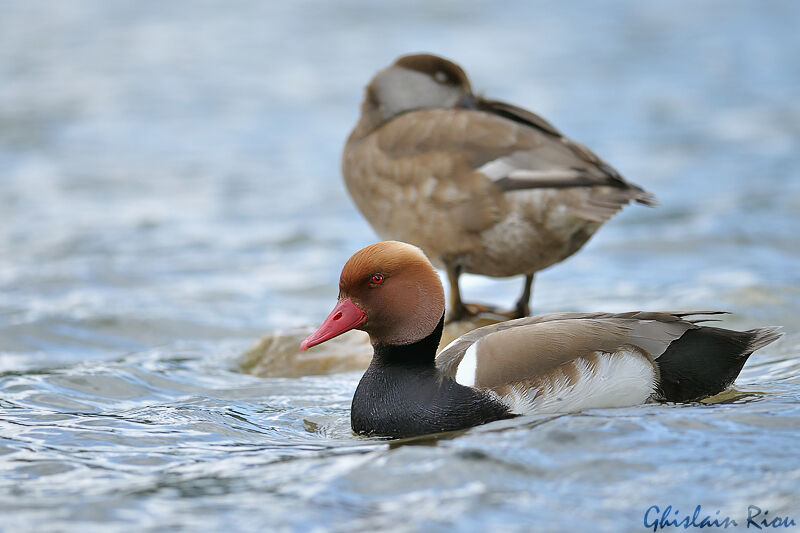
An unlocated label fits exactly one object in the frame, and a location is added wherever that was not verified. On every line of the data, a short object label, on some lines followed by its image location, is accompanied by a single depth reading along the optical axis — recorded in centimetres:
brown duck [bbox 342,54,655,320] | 1347
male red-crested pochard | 1016
